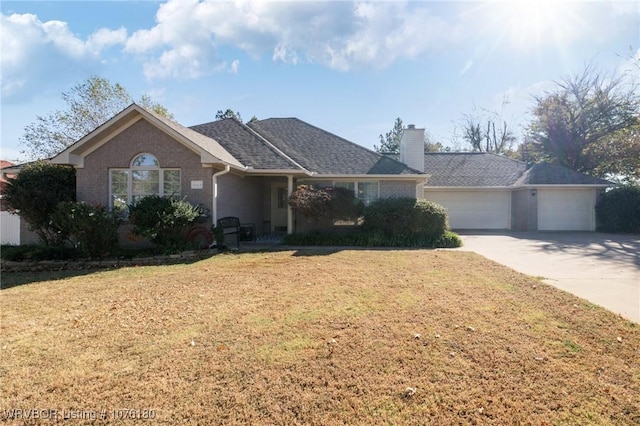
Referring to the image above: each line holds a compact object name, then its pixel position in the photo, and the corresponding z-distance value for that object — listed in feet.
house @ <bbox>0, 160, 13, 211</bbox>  32.19
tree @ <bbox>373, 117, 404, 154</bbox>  154.75
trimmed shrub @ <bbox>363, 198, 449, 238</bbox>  42.39
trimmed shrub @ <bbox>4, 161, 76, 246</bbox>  31.68
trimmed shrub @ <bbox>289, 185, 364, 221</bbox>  42.09
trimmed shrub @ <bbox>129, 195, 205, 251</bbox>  31.48
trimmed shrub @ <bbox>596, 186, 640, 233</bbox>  57.36
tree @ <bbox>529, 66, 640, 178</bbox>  80.12
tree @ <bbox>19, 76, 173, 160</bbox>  79.87
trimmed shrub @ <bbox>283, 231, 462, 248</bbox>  41.19
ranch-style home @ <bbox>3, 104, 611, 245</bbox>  36.32
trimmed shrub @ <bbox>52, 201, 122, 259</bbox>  29.68
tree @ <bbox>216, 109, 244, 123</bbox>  156.15
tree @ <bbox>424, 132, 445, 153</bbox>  139.14
